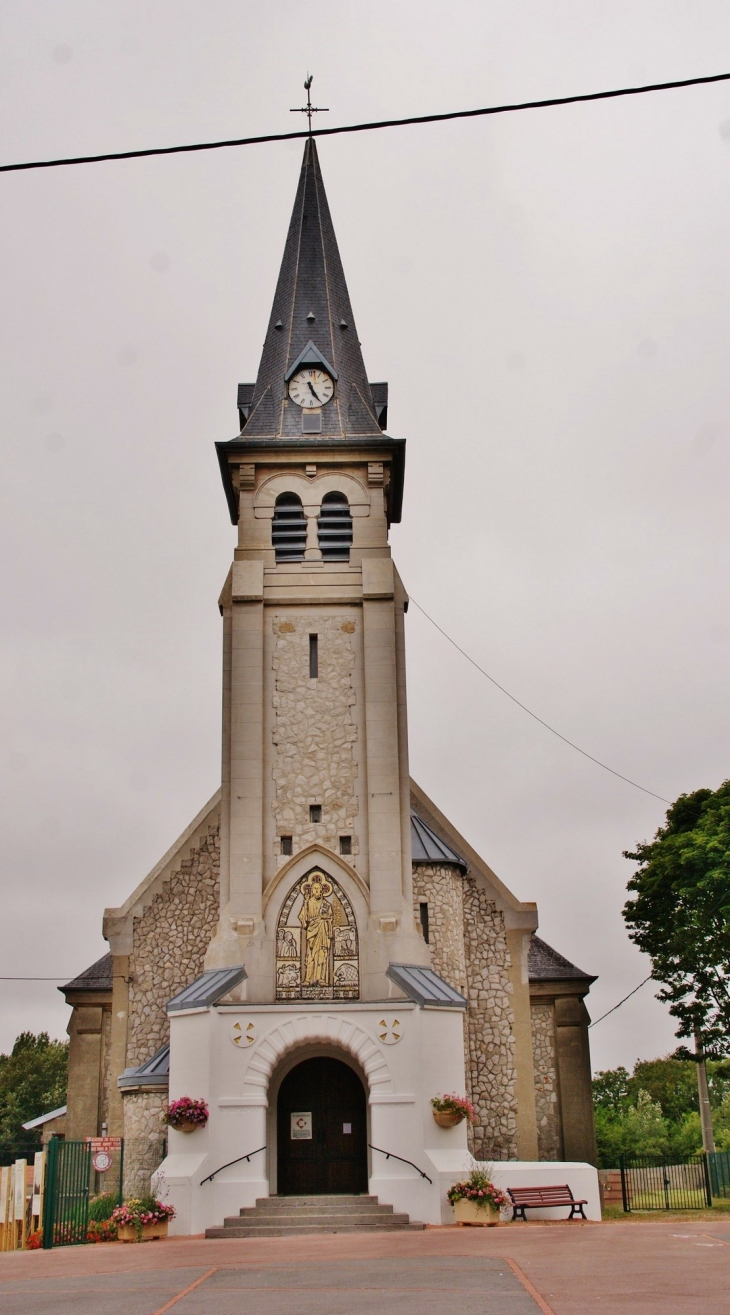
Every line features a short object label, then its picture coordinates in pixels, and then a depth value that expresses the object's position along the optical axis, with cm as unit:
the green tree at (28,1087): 7425
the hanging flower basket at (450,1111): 2225
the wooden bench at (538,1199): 2250
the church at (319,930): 2284
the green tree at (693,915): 2797
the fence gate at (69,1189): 2009
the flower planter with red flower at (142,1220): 2084
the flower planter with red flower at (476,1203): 2153
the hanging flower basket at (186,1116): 2197
